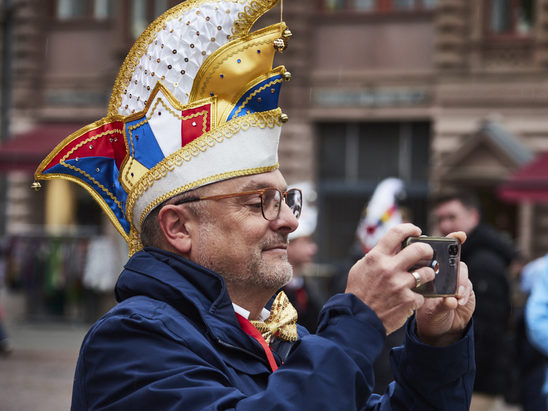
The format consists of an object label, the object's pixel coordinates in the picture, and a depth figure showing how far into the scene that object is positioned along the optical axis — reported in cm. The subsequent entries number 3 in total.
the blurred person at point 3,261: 1477
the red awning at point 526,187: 1218
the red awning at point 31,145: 1562
